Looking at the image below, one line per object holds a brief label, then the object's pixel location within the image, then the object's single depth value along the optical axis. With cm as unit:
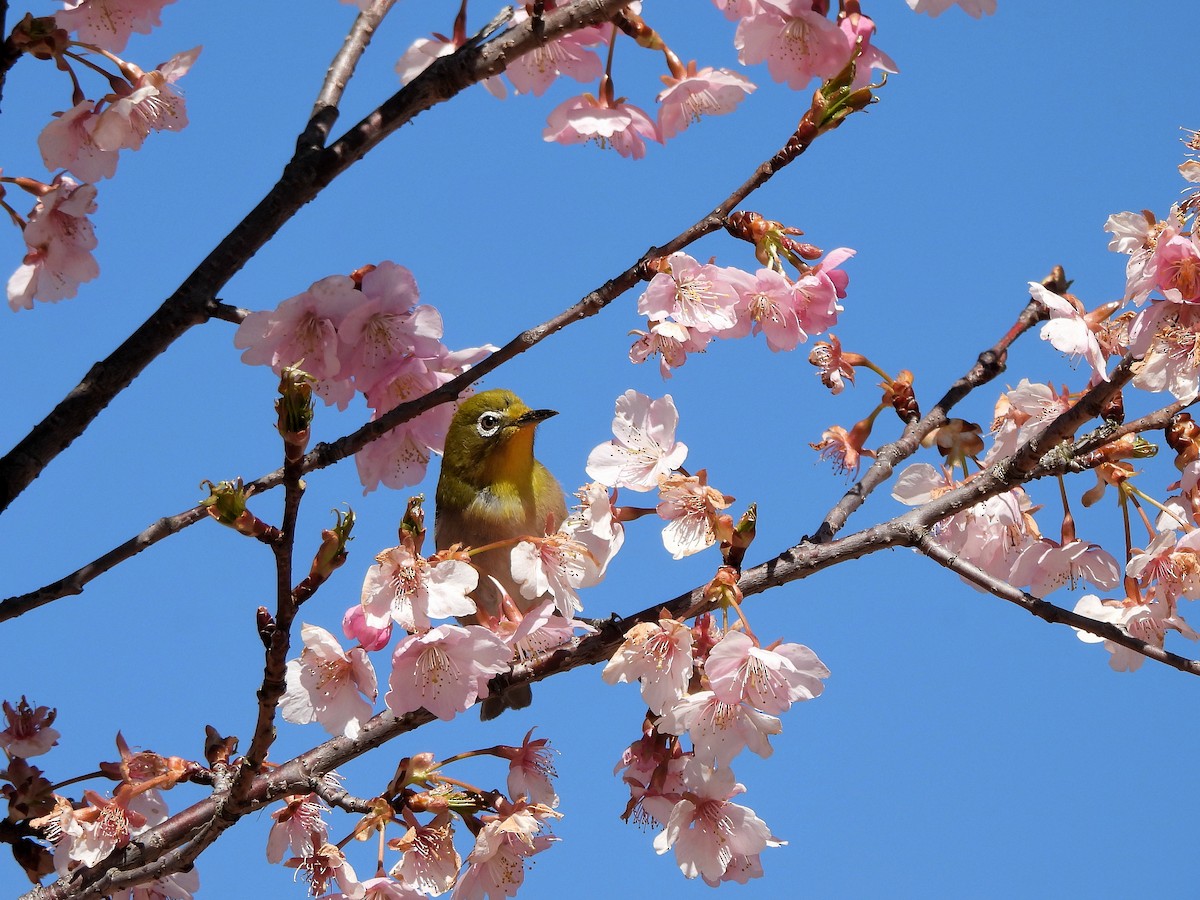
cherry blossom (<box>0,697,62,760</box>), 810
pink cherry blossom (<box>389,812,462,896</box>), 643
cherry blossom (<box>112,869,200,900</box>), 767
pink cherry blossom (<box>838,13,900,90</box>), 718
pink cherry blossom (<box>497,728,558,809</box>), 687
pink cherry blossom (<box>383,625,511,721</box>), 596
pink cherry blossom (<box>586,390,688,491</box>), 639
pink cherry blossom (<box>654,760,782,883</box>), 674
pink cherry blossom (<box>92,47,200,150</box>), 716
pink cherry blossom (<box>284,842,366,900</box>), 645
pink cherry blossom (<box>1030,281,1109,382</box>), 647
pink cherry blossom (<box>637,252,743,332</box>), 669
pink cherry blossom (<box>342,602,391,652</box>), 604
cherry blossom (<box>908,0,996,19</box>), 672
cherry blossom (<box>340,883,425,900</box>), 647
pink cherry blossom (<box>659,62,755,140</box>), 718
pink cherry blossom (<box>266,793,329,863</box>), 674
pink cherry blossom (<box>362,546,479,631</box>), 565
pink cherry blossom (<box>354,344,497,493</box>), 811
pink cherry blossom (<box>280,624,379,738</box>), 604
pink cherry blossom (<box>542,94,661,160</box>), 738
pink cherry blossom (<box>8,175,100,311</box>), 774
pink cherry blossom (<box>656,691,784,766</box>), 589
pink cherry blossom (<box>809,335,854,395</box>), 798
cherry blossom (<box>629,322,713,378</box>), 708
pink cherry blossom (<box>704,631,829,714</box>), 566
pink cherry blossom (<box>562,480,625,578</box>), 637
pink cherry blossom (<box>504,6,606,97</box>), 790
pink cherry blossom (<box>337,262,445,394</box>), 709
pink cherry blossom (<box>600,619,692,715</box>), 569
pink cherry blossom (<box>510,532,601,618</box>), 621
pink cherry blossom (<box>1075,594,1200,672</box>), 679
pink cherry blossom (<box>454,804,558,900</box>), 643
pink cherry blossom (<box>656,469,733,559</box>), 609
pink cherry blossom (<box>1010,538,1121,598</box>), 737
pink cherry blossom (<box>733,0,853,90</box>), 690
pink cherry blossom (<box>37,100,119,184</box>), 729
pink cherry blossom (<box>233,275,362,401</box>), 695
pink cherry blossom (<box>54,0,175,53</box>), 770
